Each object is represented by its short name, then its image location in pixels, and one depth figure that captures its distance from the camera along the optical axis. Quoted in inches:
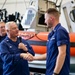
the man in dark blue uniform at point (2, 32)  145.7
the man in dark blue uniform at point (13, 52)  114.7
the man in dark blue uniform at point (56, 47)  100.9
